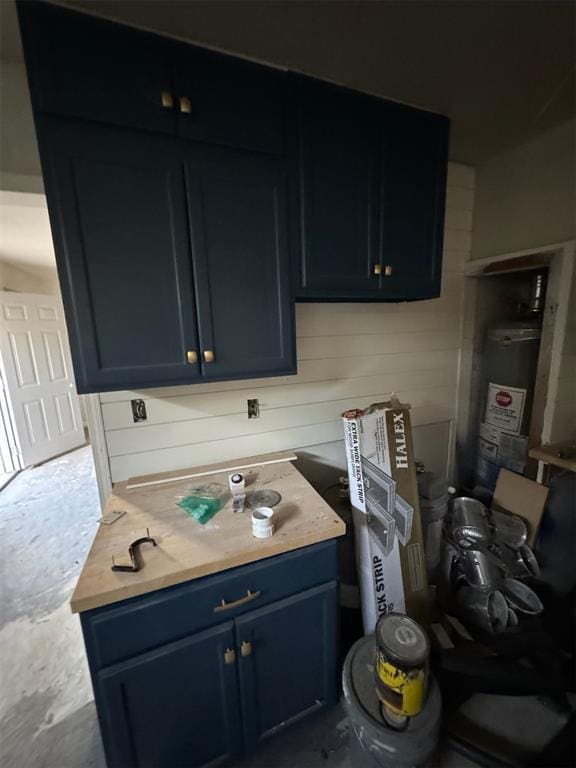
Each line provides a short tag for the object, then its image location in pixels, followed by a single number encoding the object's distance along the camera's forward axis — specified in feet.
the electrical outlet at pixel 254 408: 5.34
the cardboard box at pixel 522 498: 5.22
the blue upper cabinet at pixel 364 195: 4.11
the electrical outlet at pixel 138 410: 4.66
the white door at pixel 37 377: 11.49
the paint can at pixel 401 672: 3.09
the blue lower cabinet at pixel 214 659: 2.87
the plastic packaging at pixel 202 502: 3.73
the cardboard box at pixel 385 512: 4.41
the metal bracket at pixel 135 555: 2.91
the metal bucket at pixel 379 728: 3.06
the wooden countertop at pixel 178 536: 2.81
